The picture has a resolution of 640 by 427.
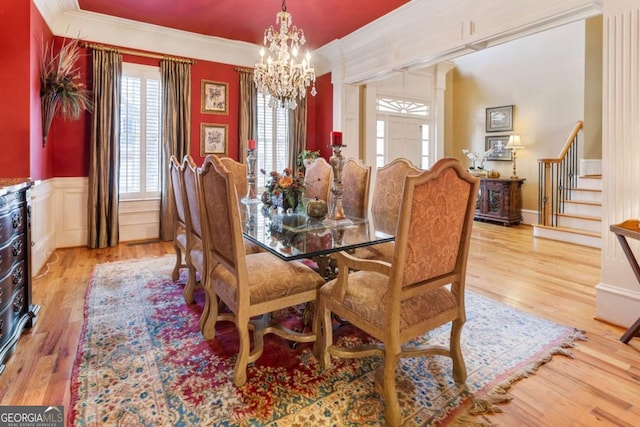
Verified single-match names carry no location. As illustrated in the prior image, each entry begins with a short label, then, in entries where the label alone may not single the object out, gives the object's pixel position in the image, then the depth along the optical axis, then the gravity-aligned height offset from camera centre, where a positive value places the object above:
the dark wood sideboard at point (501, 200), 6.49 -0.03
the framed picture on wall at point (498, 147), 7.01 +1.08
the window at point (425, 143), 7.34 +1.18
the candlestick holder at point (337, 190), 2.29 +0.06
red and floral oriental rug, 1.59 -0.97
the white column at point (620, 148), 2.34 +0.35
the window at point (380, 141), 6.66 +1.11
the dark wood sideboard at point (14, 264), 1.95 -0.41
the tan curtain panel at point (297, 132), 6.02 +1.16
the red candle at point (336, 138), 2.22 +0.39
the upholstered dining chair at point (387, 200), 2.62 -0.01
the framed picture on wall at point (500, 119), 6.90 +1.63
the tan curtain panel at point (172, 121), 4.96 +1.12
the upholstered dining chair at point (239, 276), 1.75 -0.44
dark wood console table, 2.20 -0.28
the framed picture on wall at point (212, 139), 5.36 +0.94
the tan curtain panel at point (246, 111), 5.52 +1.41
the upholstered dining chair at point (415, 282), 1.48 -0.42
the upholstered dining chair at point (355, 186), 3.15 +0.11
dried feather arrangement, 3.75 +1.24
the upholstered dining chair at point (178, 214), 2.72 -0.14
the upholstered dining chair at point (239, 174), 4.13 +0.29
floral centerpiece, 2.59 +0.09
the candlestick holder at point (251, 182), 3.49 +0.17
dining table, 1.83 -0.23
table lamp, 6.63 +1.04
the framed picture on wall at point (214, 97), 5.32 +1.58
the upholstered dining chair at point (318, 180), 3.56 +0.20
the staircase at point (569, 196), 5.22 +0.04
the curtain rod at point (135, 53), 4.47 +2.01
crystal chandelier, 3.38 +1.25
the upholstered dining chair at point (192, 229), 2.33 -0.23
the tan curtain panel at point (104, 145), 4.51 +0.71
